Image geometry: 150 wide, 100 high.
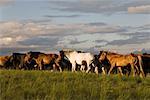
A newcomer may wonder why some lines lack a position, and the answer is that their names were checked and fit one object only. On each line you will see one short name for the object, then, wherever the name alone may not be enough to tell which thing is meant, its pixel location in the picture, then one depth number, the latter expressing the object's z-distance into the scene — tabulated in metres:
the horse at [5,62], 31.92
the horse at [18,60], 31.41
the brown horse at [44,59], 30.30
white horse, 28.75
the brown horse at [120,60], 27.00
